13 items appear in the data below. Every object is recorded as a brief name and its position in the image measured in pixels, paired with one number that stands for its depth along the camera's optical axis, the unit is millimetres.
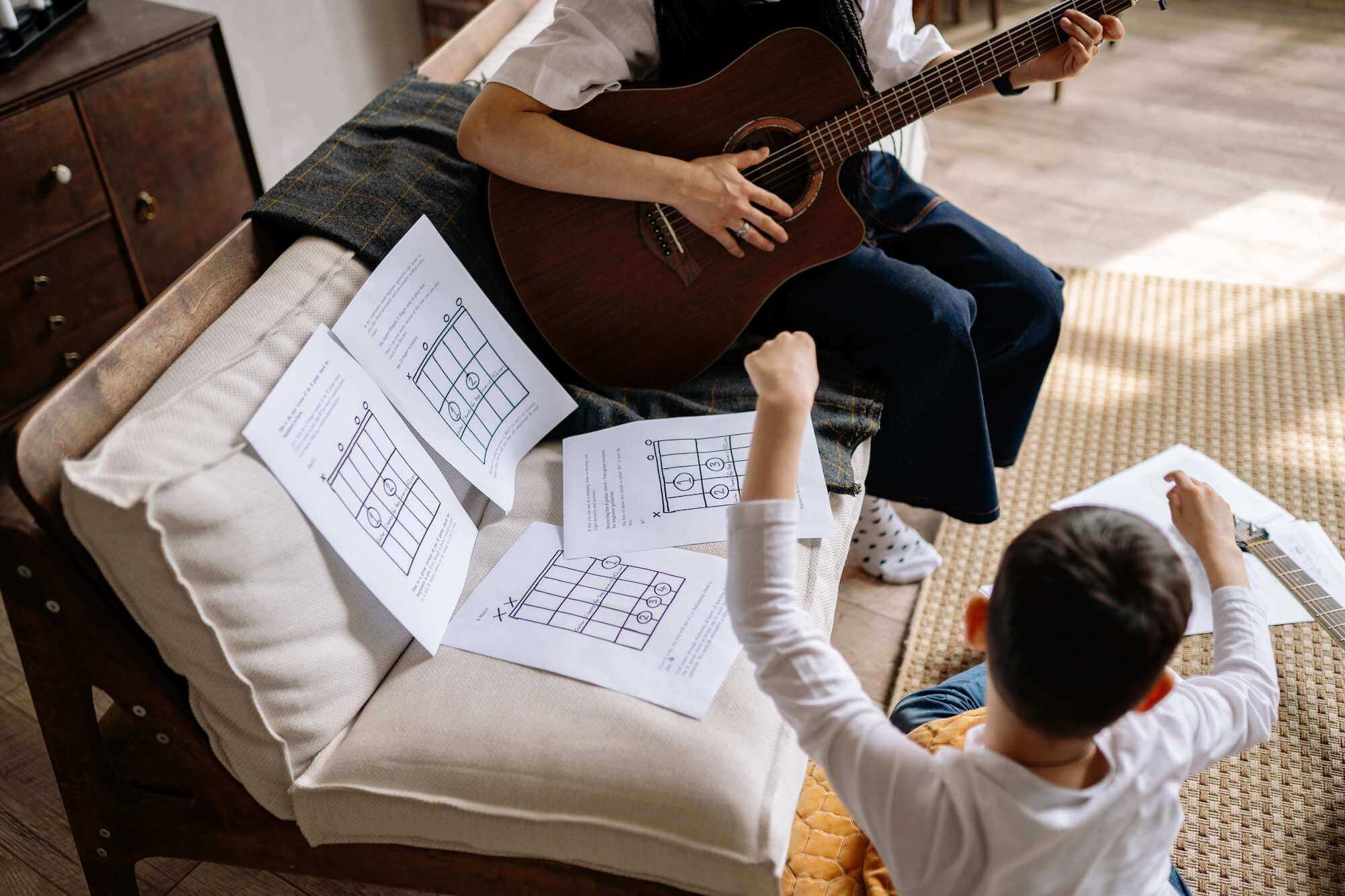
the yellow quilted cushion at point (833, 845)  997
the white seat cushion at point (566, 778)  904
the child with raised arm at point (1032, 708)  696
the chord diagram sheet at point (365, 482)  984
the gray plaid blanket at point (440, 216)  1237
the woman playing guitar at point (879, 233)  1288
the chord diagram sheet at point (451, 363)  1162
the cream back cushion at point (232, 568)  863
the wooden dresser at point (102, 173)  1681
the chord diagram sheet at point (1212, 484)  1510
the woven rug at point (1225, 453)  1324
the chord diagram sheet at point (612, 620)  1010
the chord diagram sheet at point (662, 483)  1187
